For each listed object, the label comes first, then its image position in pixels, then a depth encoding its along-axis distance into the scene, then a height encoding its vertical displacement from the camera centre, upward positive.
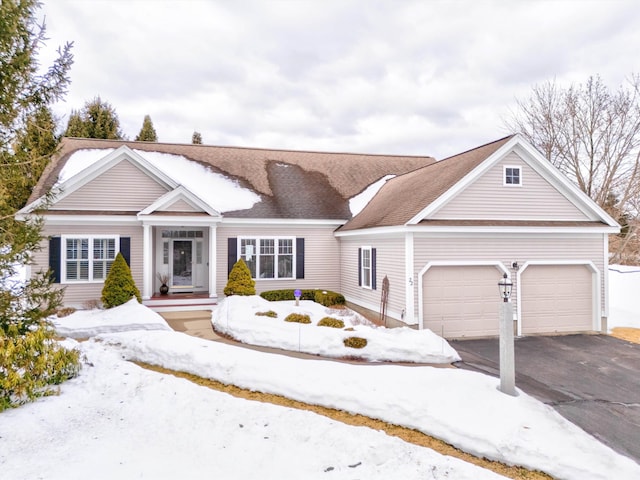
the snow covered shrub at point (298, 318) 10.80 -2.11
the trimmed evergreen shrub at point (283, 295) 15.02 -2.03
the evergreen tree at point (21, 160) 5.97 +1.42
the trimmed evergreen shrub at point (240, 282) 13.86 -1.37
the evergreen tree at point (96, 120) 29.73 +10.08
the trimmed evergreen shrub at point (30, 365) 6.12 -2.08
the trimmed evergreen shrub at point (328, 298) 14.92 -2.15
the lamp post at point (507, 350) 6.59 -1.87
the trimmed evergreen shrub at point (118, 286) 12.39 -1.34
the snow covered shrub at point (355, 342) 8.92 -2.32
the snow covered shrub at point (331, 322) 10.51 -2.19
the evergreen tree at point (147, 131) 34.81 +10.49
